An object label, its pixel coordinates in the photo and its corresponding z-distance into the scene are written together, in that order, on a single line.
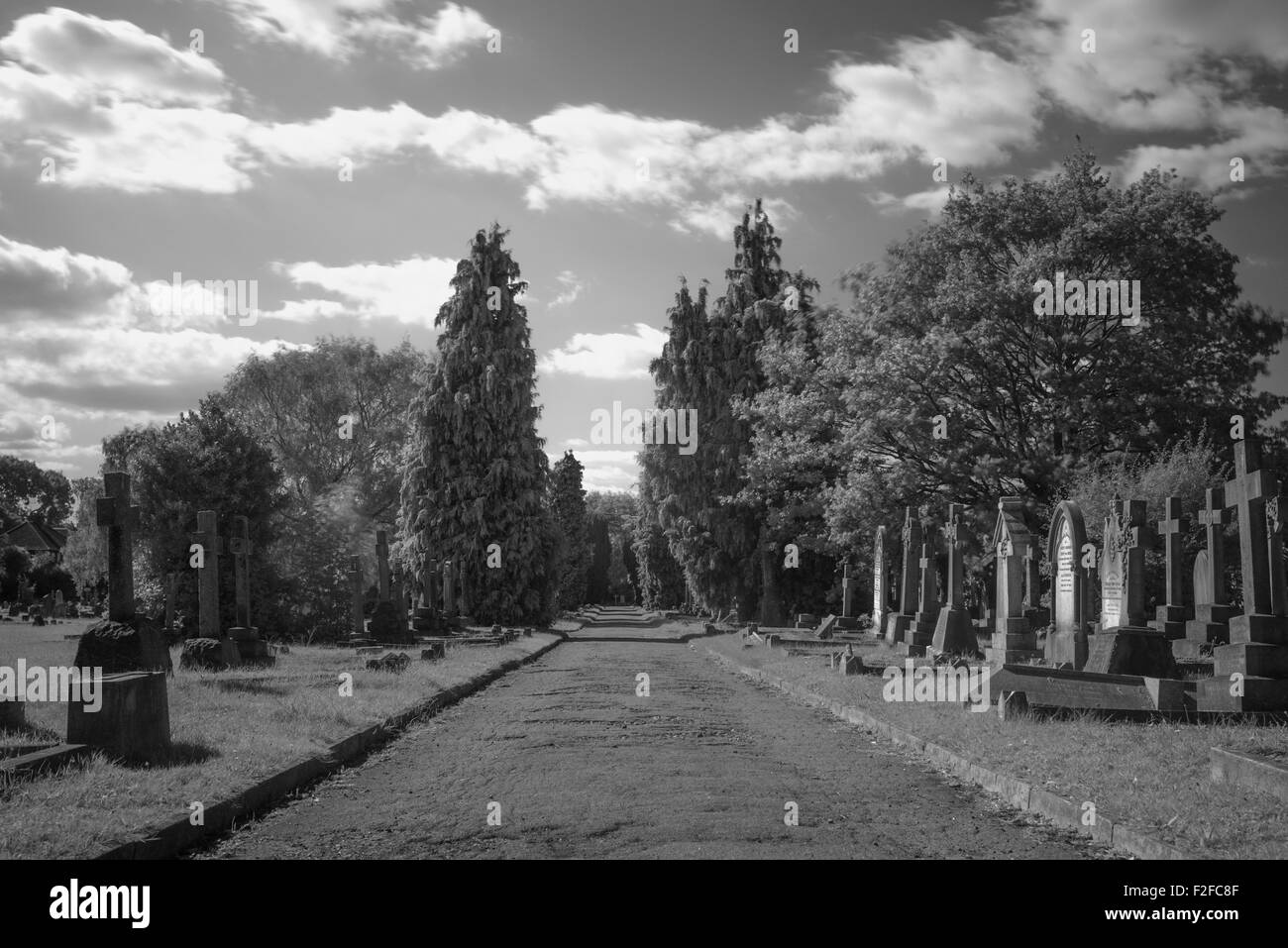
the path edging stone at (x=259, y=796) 5.86
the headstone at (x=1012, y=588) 15.72
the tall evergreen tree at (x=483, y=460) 39.81
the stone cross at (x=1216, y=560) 18.08
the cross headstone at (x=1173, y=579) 18.09
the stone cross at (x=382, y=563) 27.31
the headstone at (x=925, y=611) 21.77
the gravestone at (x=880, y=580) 27.72
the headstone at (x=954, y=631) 18.67
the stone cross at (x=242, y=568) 19.84
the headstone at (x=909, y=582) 24.14
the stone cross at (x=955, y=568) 19.98
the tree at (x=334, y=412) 50.69
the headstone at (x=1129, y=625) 12.74
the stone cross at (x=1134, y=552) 13.83
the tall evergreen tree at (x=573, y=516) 78.69
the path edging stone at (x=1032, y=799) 5.96
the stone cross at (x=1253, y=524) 12.40
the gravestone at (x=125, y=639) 8.24
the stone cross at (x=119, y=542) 12.35
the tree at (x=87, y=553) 47.00
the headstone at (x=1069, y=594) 14.68
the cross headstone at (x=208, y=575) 17.16
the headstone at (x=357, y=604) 25.64
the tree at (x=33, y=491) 93.62
